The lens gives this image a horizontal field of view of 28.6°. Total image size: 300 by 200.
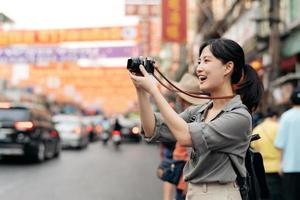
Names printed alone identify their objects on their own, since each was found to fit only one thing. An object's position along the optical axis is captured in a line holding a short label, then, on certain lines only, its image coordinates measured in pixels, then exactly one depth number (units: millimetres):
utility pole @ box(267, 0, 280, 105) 15758
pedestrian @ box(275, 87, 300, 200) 6508
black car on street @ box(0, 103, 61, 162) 16469
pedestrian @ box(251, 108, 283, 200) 7074
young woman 2709
